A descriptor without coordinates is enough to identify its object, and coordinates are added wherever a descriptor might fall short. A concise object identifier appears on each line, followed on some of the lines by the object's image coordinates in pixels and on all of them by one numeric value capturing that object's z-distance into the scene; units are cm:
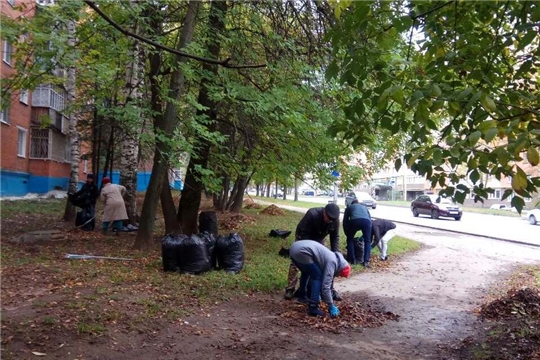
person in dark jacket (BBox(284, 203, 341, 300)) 673
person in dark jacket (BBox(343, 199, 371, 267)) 969
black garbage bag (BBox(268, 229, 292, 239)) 1284
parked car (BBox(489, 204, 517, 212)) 4260
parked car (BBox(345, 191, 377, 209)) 3406
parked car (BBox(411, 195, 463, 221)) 2773
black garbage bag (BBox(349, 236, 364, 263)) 1003
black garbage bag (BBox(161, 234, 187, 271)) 730
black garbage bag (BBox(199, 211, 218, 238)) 1030
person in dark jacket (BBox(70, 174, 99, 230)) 1145
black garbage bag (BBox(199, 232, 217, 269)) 768
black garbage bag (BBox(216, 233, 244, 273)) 777
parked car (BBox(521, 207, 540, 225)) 2743
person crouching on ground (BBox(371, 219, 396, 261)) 1031
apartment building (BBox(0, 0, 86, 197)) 1947
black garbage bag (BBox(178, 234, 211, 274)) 733
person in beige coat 1069
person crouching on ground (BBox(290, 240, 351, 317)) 585
